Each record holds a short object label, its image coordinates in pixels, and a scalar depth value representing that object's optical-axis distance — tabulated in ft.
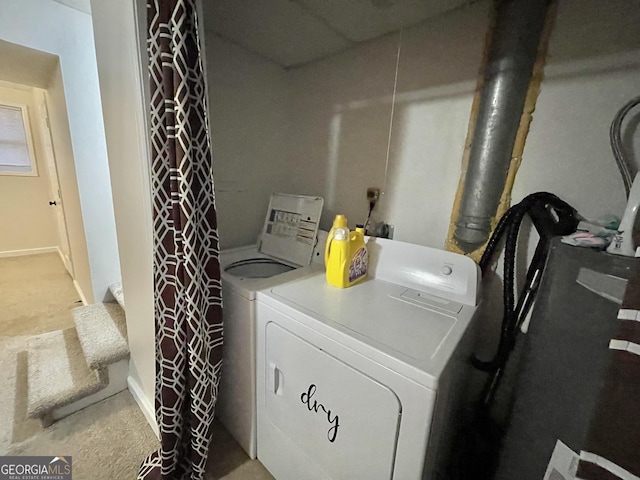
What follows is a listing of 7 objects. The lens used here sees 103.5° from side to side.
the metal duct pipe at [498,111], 3.38
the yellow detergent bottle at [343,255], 3.84
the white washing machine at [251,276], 3.85
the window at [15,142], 12.12
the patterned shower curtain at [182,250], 2.92
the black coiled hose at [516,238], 3.48
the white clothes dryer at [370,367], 2.36
